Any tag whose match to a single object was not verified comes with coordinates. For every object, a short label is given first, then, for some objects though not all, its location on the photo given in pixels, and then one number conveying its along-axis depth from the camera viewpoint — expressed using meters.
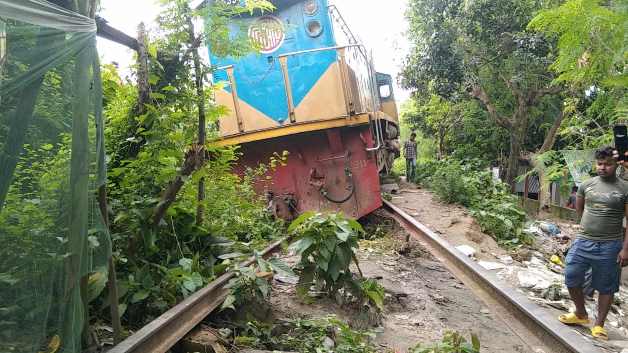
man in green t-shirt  3.64
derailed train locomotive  6.86
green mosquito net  1.71
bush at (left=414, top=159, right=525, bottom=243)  7.47
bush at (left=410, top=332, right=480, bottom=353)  2.66
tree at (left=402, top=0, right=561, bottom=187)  10.85
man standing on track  14.77
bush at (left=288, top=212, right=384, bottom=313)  3.60
